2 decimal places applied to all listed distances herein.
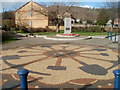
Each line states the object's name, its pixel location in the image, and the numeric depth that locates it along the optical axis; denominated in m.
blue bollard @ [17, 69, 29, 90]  3.29
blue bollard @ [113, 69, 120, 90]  3.28
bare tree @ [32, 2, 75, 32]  31.39
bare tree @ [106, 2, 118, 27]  36.82
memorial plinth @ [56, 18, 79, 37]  22.94
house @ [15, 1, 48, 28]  37.47
